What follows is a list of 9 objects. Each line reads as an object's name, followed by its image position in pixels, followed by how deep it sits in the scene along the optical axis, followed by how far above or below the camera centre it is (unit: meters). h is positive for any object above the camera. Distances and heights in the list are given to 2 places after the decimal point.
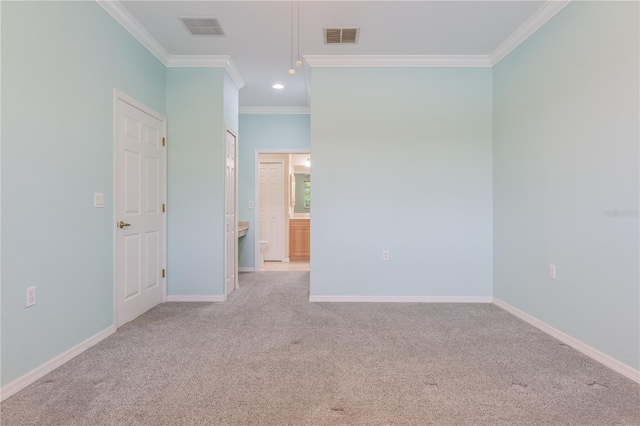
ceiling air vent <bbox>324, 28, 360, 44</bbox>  2.98 +1.73
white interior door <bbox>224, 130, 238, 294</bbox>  3.83 -0.10
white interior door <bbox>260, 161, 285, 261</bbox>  6.23 +0.12
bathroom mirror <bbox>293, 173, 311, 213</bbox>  7.84 +0.45
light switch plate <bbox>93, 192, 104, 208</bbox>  2.46 +0.08
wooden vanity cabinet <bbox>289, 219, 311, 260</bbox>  6.89 -0.60
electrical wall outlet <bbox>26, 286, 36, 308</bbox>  1.90 -0.53
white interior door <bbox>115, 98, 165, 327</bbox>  2.79 -0.02
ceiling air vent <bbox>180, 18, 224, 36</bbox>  2.83 +1.73
